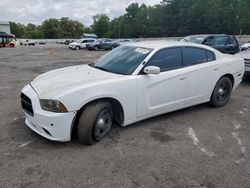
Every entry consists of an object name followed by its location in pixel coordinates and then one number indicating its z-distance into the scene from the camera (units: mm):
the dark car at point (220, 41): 8820
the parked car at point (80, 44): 25160
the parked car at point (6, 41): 30101
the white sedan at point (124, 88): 2643
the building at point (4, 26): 62388
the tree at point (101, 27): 79099
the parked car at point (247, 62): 5885
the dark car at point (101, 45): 23593
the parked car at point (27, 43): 40571
